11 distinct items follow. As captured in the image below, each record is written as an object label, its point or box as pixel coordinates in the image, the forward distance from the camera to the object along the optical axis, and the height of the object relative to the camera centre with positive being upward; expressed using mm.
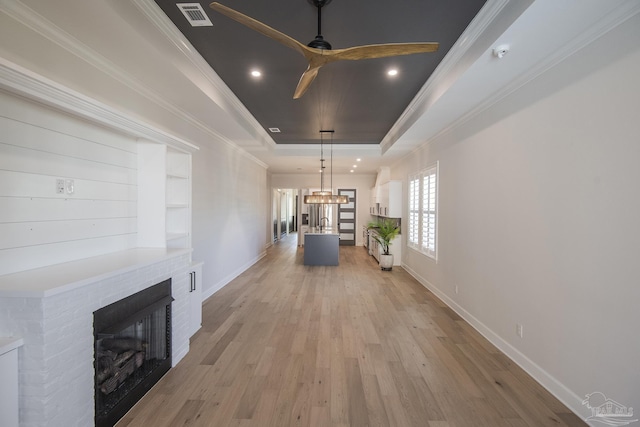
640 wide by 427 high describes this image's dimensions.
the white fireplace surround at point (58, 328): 1537 -687
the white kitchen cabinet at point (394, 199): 7289 +234
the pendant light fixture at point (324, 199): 6836 +206
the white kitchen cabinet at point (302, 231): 10954 -932
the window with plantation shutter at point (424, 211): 5133 -42
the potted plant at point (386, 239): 6812 -738
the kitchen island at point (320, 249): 7363 -1059
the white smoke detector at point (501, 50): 2190 +1228
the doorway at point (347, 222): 11250 -552
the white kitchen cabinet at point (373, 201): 9456 +250
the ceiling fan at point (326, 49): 1664 +1016
